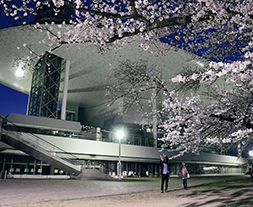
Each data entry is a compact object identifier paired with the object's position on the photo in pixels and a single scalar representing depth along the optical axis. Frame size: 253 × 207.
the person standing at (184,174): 8.91
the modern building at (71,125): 15.52
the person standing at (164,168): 7.77
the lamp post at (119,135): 16.44
